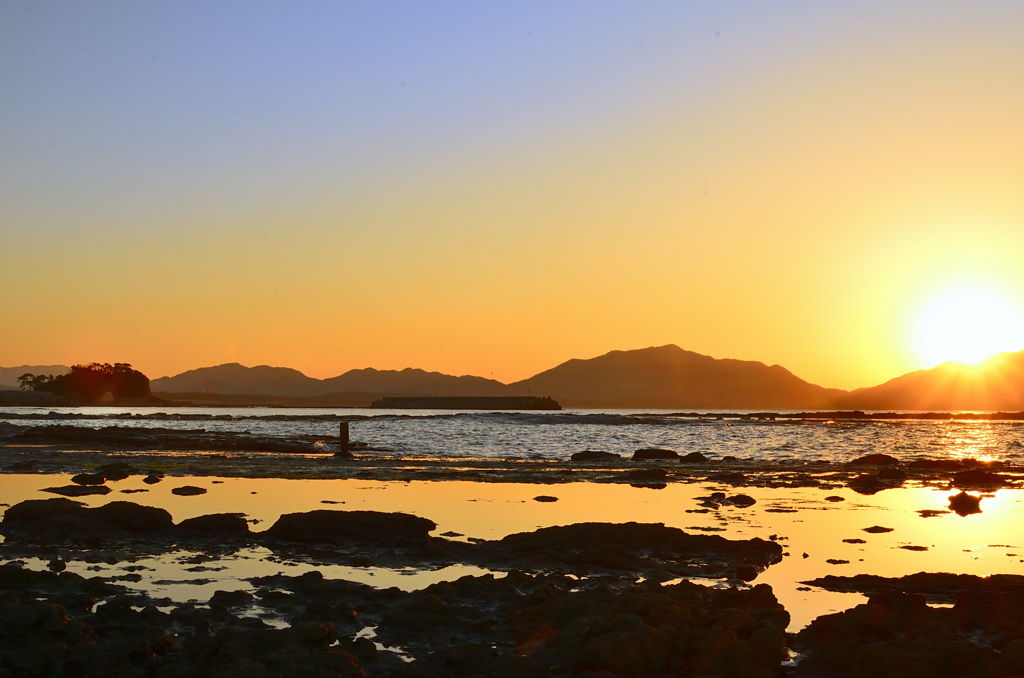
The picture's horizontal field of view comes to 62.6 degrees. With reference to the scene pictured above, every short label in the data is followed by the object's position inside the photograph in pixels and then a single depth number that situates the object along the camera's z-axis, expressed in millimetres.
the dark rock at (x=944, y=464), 38281
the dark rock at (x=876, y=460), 39812
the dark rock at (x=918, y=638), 8820
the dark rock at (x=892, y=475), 32938
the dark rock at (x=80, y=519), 16453
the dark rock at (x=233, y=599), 11039
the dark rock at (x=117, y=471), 28469
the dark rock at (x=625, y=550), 14344
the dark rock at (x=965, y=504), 22538
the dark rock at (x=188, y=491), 24469
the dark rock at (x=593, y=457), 40719
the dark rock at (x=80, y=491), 23422
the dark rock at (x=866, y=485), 27859
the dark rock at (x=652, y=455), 41625
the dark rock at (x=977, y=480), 30094
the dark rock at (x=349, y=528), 16438
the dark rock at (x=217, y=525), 16844
